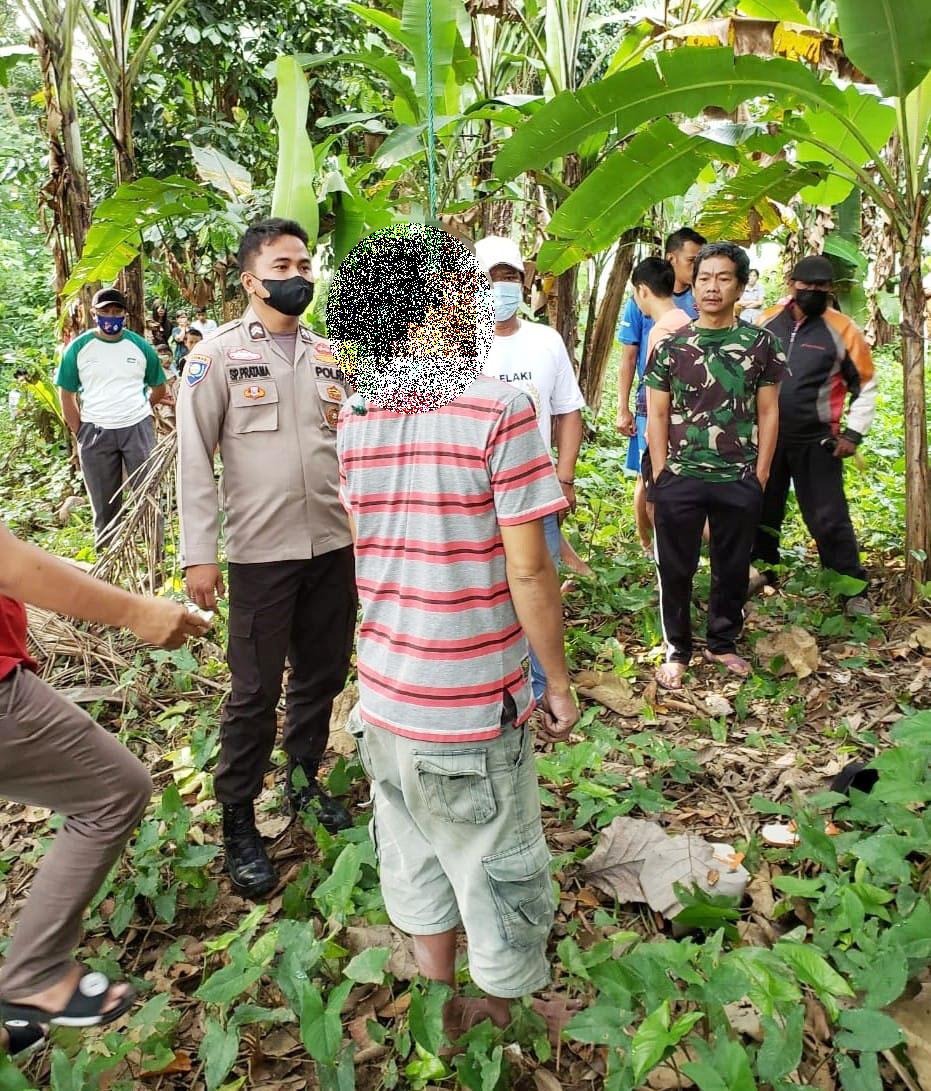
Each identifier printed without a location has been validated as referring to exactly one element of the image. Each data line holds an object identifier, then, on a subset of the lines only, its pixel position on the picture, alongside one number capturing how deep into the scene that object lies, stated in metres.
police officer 2.52
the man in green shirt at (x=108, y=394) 5.58
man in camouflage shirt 3.50
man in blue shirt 4.53
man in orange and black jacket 4.08
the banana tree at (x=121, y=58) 6.07
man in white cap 3.30
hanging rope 1.71
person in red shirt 1.83
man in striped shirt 1.58
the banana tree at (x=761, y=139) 3.37
